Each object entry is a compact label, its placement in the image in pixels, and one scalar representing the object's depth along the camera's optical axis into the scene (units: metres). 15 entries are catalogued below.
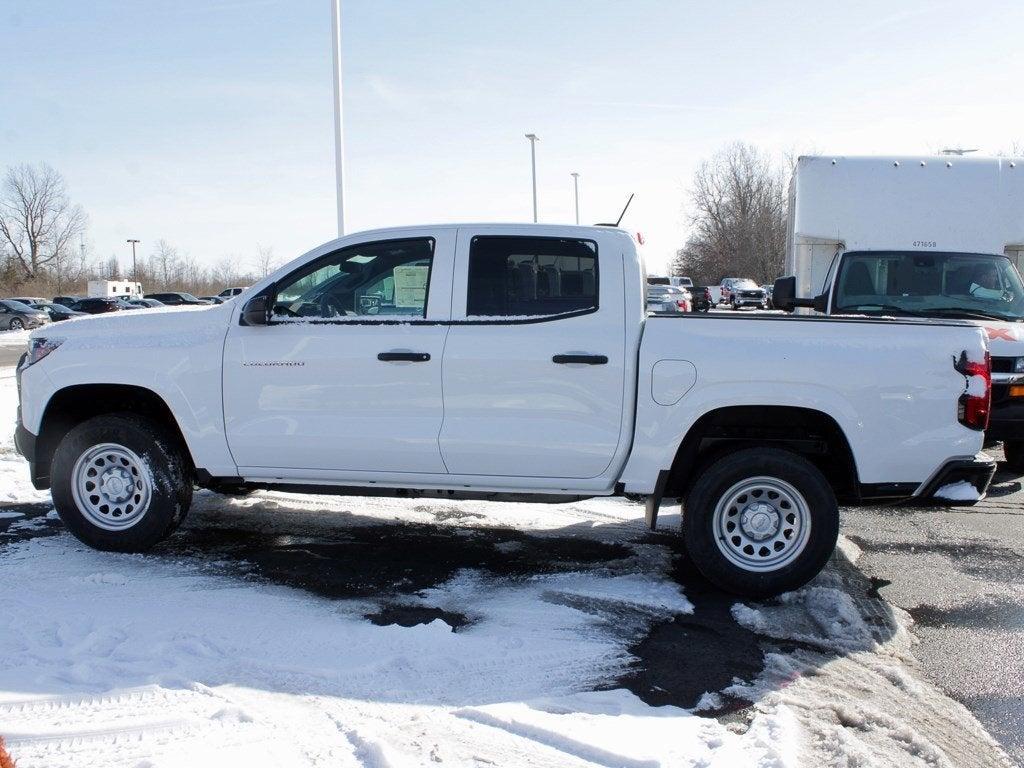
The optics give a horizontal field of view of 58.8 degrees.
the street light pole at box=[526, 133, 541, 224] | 37.94
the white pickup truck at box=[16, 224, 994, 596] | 4.96
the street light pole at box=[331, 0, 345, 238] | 17.22
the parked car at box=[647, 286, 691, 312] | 27.25
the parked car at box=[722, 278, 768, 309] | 44.34
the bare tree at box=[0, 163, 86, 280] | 84.56
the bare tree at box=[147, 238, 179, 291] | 106.06
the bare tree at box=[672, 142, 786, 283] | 67.44
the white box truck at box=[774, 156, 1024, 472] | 11.42
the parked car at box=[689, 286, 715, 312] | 45.17
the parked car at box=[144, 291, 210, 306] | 57.12
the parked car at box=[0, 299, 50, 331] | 41.09
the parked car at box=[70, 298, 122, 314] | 44.06
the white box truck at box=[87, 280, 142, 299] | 67.69
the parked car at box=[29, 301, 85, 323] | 42.94
